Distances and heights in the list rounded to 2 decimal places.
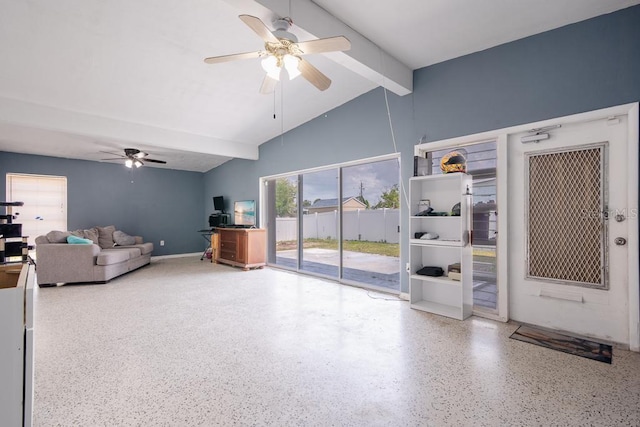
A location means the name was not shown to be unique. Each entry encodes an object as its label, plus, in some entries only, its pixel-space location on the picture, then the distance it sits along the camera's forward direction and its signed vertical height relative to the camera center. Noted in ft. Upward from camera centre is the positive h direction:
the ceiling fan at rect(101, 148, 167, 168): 18.52 +3.85
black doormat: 7.91 -3.71
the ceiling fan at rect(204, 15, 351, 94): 7.10 +4.31
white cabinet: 3.92 -1.88
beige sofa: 15.56 -2.45
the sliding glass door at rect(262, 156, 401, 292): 16.65 -0.29
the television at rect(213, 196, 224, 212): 25.14 +1.14
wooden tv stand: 20.16 -2.19
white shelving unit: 10.75 -1.09
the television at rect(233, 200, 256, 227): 22.46 +0.27
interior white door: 8.45 -0.88
